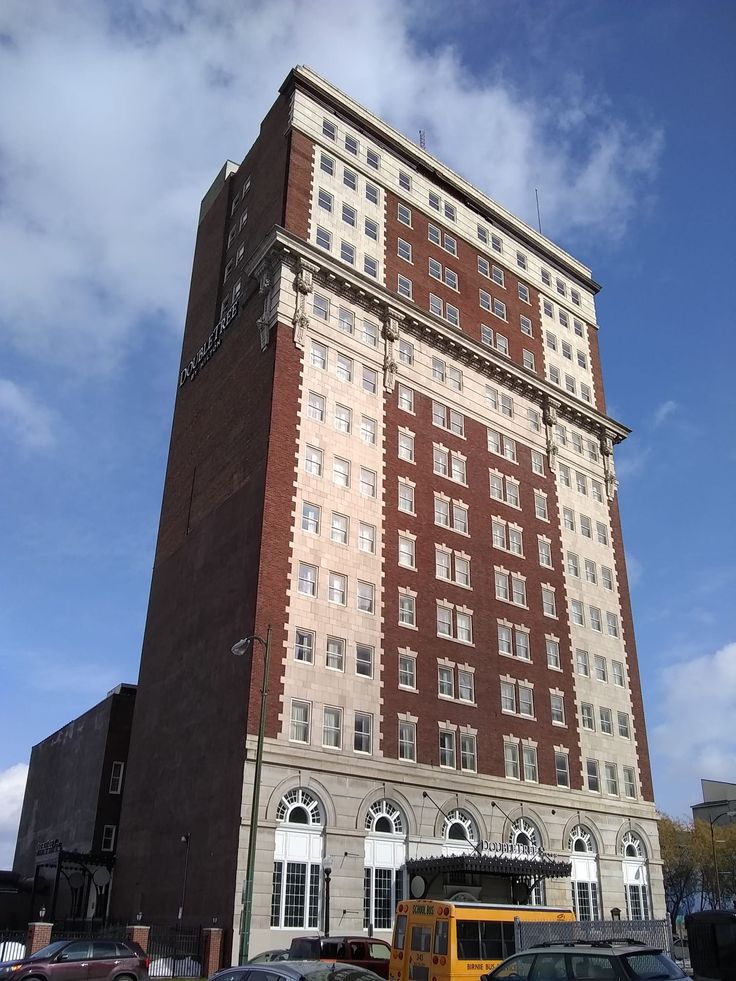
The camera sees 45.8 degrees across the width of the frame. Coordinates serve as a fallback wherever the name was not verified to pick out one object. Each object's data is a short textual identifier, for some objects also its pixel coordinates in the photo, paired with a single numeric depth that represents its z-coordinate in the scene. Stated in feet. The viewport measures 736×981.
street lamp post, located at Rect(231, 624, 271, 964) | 96.53
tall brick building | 134.72
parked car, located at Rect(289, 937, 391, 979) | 94.17
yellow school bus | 82.12
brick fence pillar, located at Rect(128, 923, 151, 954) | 112.37
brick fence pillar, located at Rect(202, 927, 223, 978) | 112.16
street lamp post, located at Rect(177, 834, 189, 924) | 132.73
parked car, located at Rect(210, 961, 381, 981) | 50.85
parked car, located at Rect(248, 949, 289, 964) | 97.30
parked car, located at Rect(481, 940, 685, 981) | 52.06
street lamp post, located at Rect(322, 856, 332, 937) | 125.48
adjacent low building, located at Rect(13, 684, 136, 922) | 180.24
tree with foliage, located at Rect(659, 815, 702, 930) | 304.50
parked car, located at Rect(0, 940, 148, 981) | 89.35
